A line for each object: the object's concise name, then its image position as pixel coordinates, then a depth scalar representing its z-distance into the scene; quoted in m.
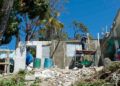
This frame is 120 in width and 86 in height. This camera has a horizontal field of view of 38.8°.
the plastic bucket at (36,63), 8.34
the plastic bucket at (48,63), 8.45
